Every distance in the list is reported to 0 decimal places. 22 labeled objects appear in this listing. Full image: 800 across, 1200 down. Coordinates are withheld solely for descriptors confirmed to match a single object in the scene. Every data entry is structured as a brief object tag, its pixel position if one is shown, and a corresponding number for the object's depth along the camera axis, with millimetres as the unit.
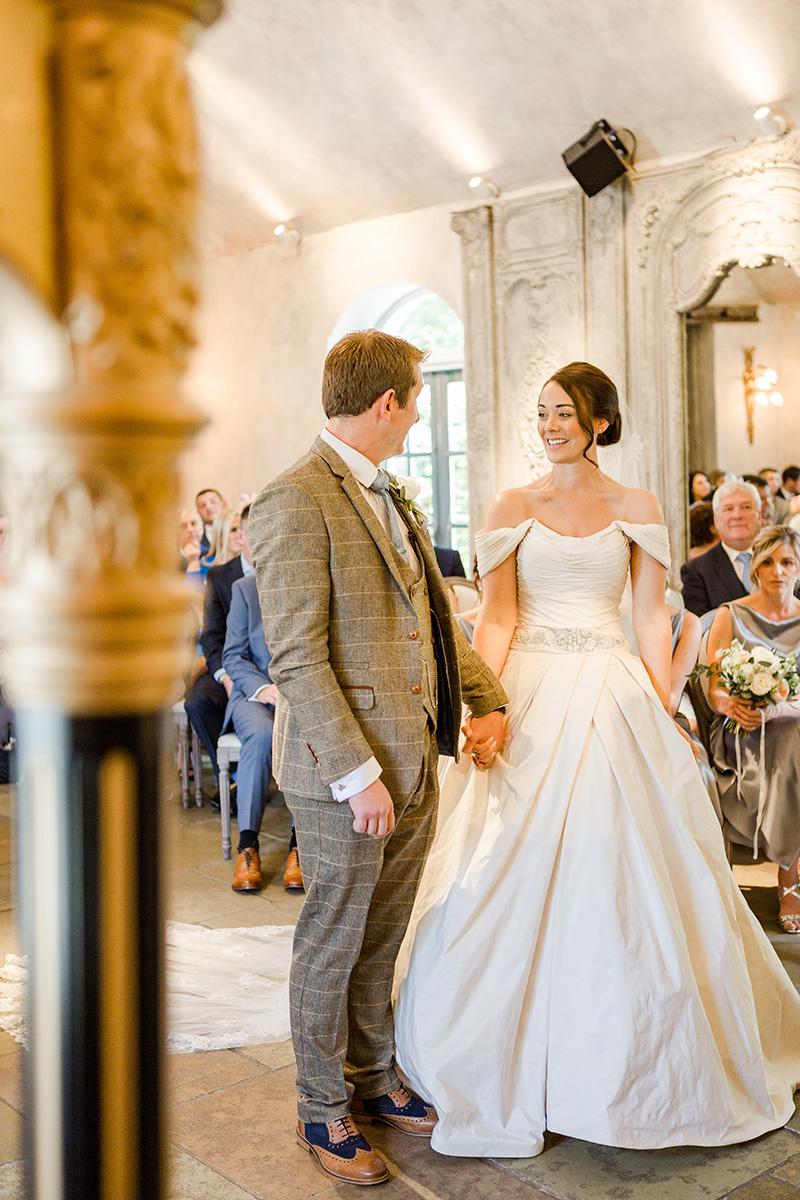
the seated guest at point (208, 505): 9344
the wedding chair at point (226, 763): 5125
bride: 2531
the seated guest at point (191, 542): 7156
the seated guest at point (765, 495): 7191
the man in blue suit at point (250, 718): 4699
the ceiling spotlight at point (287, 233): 9789
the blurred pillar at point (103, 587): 578
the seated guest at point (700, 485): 7578
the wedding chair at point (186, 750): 5848
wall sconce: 7742
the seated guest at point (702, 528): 6949
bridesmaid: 4043
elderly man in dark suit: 5742
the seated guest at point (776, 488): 7535
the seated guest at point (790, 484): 7562
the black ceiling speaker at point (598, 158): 7125
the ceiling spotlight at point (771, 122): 6586
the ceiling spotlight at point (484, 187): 8125
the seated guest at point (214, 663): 5637
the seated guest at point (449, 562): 6707
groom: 2336
